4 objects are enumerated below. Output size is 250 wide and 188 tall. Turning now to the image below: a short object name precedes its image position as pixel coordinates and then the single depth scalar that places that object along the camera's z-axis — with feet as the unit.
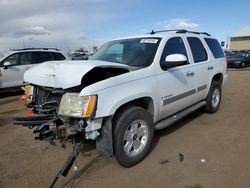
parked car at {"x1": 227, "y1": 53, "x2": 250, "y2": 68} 54.87
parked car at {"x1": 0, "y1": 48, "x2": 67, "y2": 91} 24.00
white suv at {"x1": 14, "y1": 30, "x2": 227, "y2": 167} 7.84
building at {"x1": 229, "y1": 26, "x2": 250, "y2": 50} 160.63
